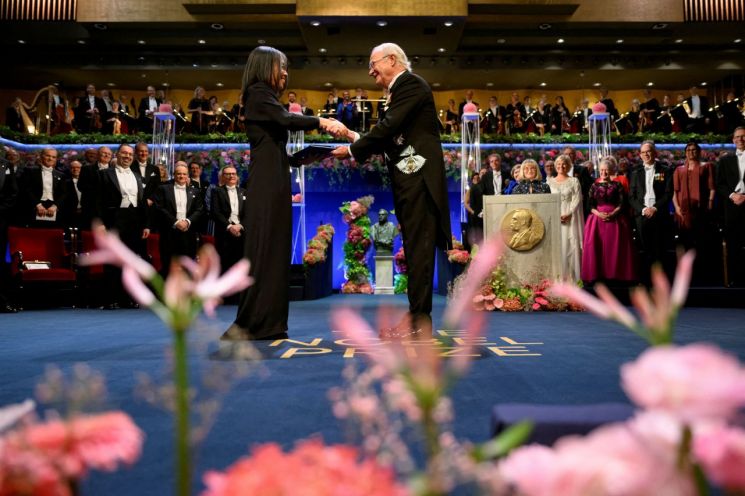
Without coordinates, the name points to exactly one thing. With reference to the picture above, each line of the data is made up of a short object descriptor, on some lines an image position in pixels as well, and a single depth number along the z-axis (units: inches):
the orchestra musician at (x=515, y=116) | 541.0
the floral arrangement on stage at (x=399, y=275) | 421.4
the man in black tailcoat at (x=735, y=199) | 261.3
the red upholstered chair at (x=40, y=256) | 253.4
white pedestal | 430.3
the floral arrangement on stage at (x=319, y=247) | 323.6
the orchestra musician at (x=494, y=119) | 533.6
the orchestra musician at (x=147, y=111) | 497.4
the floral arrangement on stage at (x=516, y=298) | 231.0
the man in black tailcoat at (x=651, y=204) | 274.4
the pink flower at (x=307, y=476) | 11.3
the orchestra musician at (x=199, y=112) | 506.0
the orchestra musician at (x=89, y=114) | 508.7
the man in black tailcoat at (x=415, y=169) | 125.1
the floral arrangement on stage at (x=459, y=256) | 272.5
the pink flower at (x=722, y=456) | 10.4
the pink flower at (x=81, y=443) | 12.4
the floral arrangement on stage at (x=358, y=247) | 424.8
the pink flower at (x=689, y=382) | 8.4
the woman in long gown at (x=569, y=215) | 278.4
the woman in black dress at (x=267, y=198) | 128.1
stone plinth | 240.1
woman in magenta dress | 260.7
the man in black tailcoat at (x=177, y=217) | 265.3
